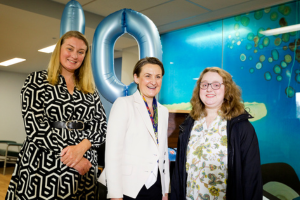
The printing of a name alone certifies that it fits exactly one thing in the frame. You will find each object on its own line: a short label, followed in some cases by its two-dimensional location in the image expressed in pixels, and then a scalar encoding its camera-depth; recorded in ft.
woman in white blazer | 4.58
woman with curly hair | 4.36
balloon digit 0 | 7.79
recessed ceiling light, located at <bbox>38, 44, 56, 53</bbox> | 18.68
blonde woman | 4.75
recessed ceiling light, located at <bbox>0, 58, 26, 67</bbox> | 22.80
